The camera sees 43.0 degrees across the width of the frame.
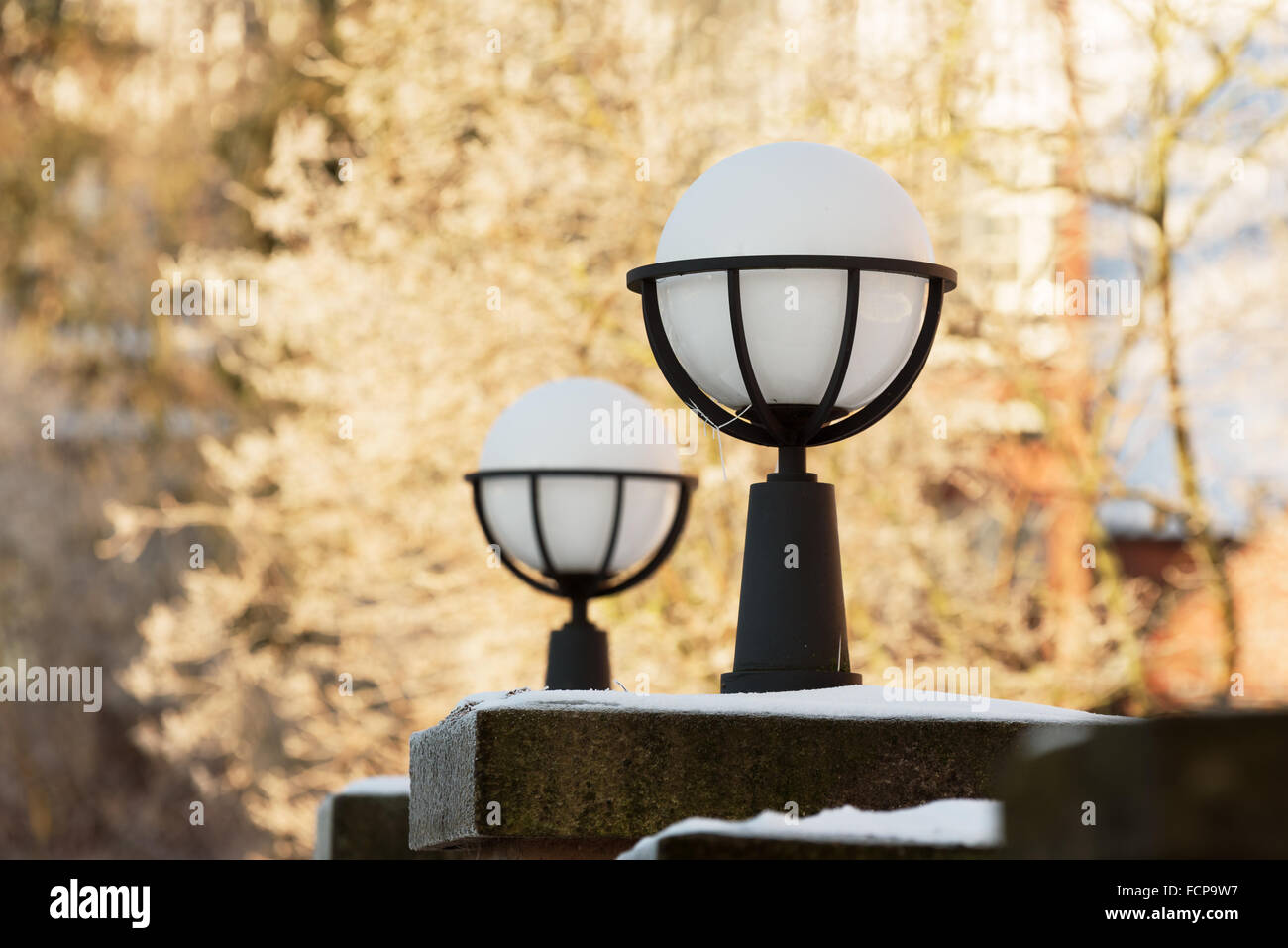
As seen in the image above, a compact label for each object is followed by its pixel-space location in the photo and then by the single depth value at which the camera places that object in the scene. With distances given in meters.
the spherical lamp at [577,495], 5.70
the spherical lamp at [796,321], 3.67
